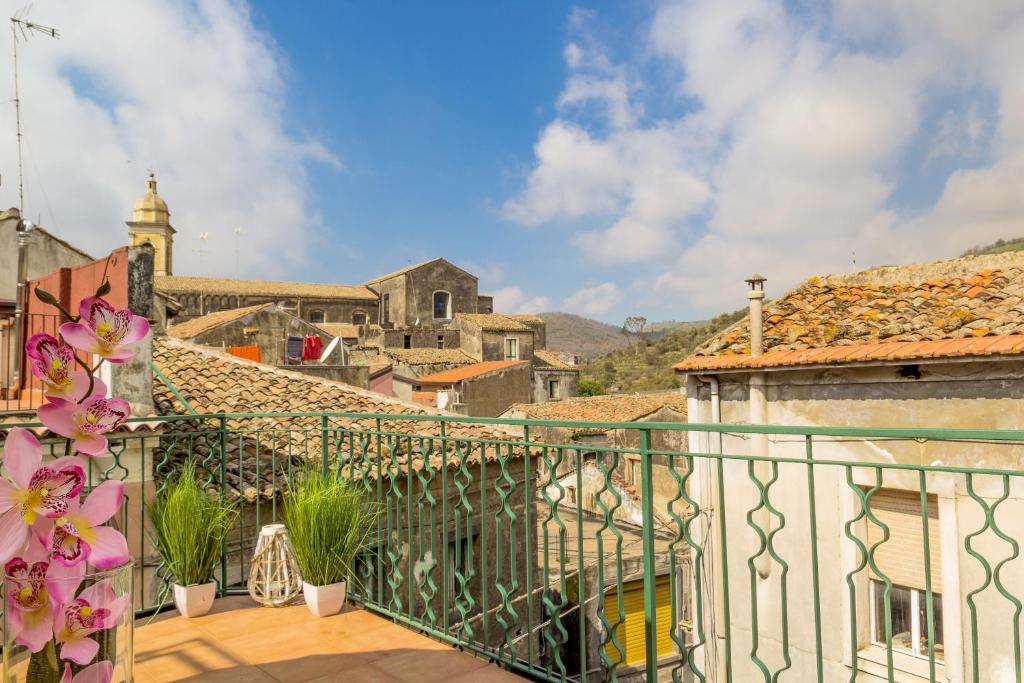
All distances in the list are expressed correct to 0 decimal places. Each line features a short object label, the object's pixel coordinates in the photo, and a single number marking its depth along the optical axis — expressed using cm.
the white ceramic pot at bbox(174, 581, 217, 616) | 403
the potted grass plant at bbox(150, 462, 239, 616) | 402
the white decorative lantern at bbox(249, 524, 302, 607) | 419
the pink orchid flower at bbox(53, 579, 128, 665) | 116
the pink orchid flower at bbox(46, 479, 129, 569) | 113
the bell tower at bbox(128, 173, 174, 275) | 4475
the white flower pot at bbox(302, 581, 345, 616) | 396
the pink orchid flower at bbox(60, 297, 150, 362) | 125
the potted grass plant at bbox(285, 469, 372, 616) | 392
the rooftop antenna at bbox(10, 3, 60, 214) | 807
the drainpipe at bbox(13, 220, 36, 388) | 713
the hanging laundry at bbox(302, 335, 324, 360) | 2391
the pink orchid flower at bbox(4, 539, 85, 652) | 110
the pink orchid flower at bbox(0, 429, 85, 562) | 107
